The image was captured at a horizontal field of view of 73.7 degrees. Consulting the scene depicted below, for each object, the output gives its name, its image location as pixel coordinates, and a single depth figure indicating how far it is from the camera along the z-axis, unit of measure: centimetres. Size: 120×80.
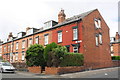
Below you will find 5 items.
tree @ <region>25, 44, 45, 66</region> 1187
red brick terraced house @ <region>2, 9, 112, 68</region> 1272
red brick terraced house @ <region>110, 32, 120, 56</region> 2309
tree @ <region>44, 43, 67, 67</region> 1012
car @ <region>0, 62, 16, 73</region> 1086
